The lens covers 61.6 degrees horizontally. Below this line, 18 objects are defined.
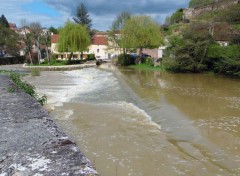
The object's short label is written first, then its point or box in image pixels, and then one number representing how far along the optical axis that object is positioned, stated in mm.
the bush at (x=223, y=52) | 17657
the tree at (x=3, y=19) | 58645
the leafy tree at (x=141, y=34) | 27387
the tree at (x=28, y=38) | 37047
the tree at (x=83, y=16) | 44158
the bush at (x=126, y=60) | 29459
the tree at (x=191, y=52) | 19800
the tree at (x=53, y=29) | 64679
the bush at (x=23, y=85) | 7420
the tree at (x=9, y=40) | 39778
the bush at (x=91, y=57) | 39758
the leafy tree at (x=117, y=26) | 32819
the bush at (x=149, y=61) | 26373
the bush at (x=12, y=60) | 38134
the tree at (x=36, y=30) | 37174
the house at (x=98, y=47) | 45342
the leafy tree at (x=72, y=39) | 32162
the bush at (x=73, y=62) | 32556
